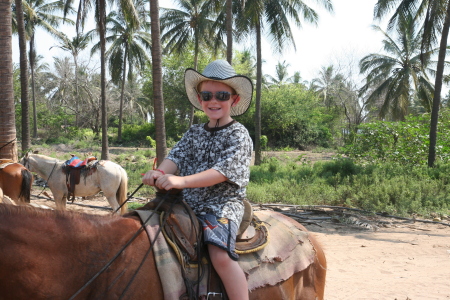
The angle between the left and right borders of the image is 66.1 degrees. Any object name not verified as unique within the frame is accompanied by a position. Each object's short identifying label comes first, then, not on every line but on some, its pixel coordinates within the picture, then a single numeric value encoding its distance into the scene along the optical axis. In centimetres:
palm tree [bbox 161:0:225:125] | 2688
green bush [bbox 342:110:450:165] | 1530
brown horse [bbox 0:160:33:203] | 723
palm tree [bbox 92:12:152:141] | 2834
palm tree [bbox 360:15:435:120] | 2683
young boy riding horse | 194
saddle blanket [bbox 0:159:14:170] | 714
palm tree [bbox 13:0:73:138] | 2806
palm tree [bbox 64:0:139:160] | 1599
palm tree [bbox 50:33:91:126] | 3023
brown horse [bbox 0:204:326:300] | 146
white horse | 820
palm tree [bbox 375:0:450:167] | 1360
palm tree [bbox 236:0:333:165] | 1802
